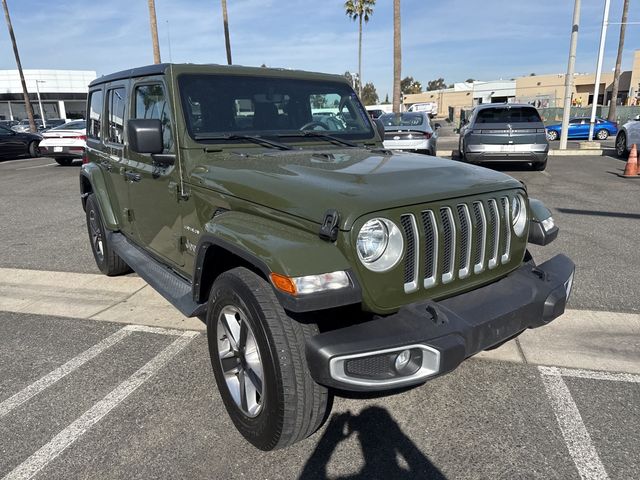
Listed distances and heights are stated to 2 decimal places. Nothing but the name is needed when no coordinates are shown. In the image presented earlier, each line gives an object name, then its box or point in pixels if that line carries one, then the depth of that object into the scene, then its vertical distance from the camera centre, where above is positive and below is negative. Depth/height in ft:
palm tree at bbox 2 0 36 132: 93.91 +12.57
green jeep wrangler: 7.06 -2.45
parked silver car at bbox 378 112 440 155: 38.52 -3.24
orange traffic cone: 36.55 -5.96
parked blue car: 83.82 -7.39
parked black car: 59.00 -4.19
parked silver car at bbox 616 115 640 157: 46.34 -5.07
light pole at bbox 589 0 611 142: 62.28 +3.58
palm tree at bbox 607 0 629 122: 106.01 +1.55
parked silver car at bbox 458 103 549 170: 37.81 -4.01
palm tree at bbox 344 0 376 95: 156.87 +25.81
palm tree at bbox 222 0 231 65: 98.99 +14.07
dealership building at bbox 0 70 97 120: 227.61 +6.41
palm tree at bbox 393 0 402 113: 65.10 +5.77
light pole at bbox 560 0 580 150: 52.16 +1.26
